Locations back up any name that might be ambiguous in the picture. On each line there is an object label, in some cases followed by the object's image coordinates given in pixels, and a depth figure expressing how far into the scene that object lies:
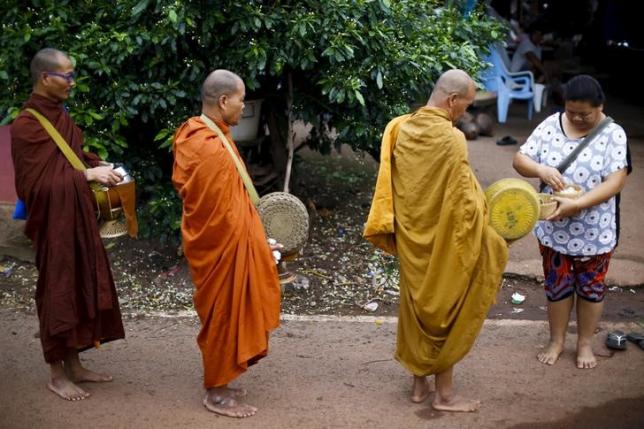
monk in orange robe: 3.93
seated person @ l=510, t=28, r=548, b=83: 11.60
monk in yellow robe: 3.89
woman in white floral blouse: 4.45
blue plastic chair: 10.67
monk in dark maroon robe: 4.13
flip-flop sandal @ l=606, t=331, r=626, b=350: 5.02
